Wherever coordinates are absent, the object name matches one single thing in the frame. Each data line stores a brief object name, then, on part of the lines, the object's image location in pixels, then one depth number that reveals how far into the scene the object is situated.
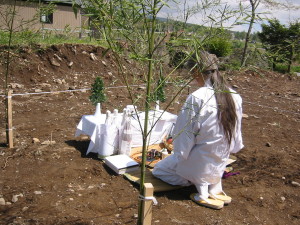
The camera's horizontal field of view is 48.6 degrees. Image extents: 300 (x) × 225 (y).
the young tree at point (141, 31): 1.80
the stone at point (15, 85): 9.08
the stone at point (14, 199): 3.42
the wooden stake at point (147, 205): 2.28
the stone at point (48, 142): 5.13
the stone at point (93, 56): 12.03
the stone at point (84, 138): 5.57
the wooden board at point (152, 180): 3.91
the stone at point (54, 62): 10.88
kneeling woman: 3.42
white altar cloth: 4.68
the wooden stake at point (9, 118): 4.67
